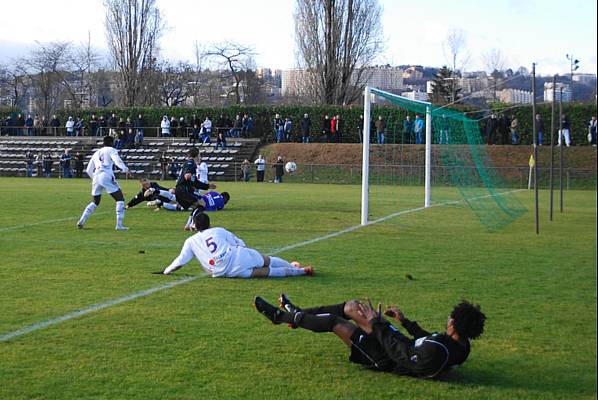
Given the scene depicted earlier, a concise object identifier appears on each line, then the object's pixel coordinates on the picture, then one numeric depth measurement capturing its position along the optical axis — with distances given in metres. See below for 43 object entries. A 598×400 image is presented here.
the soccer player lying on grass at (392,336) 6.29
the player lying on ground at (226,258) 10.49
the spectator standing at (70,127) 55.69
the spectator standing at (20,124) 58.84
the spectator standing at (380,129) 45.31
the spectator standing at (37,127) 58.28
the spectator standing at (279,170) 43.81
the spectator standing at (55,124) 57.88
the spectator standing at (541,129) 41.69
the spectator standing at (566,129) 40.53
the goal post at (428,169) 22.22
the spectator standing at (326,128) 50.35
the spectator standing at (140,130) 52.61
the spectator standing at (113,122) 54.40
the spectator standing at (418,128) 39.30
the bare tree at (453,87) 56.42
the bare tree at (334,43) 55.38
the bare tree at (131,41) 62.72
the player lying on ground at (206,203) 22.94
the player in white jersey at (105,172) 17.20
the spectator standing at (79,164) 48.69
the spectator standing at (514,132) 44.52
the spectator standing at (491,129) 44.84
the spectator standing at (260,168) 44.47
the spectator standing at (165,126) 53.13
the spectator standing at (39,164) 49.16
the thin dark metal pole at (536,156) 16.42
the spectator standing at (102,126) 55.94
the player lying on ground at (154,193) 22.84
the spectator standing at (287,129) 51.59
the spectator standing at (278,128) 51.66
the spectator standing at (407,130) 44.57
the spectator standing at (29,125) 58.09
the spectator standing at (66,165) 48.31
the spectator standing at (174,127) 55.00
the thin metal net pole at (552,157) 18.62
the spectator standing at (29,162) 49.41
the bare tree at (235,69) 81.62
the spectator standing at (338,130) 49.97
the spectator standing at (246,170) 45.59
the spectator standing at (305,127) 50.82
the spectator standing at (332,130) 49.87
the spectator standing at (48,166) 48.86
